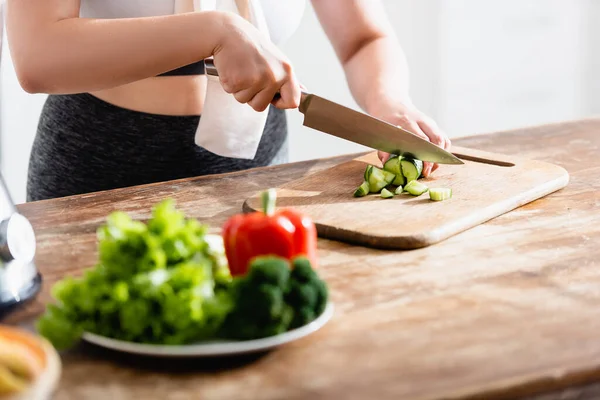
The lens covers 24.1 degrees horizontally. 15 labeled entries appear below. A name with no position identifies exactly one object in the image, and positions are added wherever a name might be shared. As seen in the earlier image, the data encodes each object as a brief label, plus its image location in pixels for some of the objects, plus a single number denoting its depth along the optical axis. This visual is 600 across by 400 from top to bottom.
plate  1.13
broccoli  1.14
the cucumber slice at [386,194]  1.53
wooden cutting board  1.41
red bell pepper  1.24
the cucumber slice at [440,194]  1.51
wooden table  1.13
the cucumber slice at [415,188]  1.53
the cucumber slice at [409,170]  1.56
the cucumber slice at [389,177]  1.55
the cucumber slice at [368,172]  1.55
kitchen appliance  1.25
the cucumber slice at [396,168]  1.56
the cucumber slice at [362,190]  1.53
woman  1.47
